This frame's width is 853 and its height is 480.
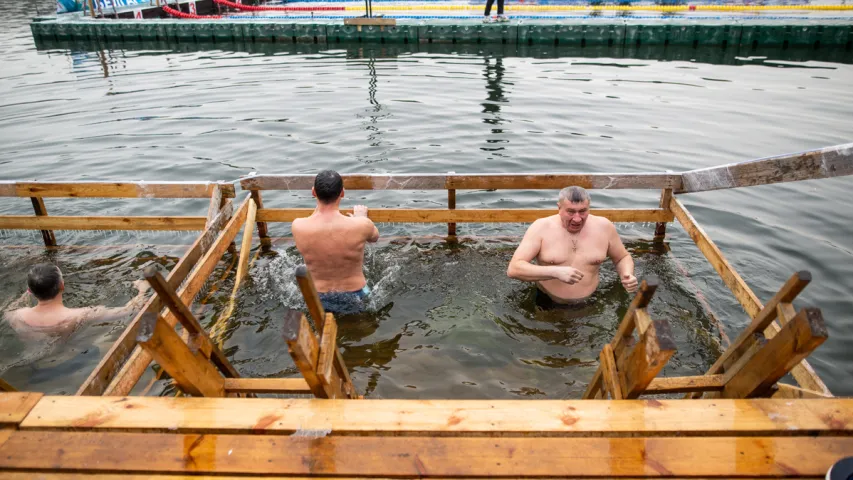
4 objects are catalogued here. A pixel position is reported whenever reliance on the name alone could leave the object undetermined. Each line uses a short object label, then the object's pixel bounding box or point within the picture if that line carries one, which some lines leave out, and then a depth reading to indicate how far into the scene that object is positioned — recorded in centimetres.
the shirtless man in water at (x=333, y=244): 463
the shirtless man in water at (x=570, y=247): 468
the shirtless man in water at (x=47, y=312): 449
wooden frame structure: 216
